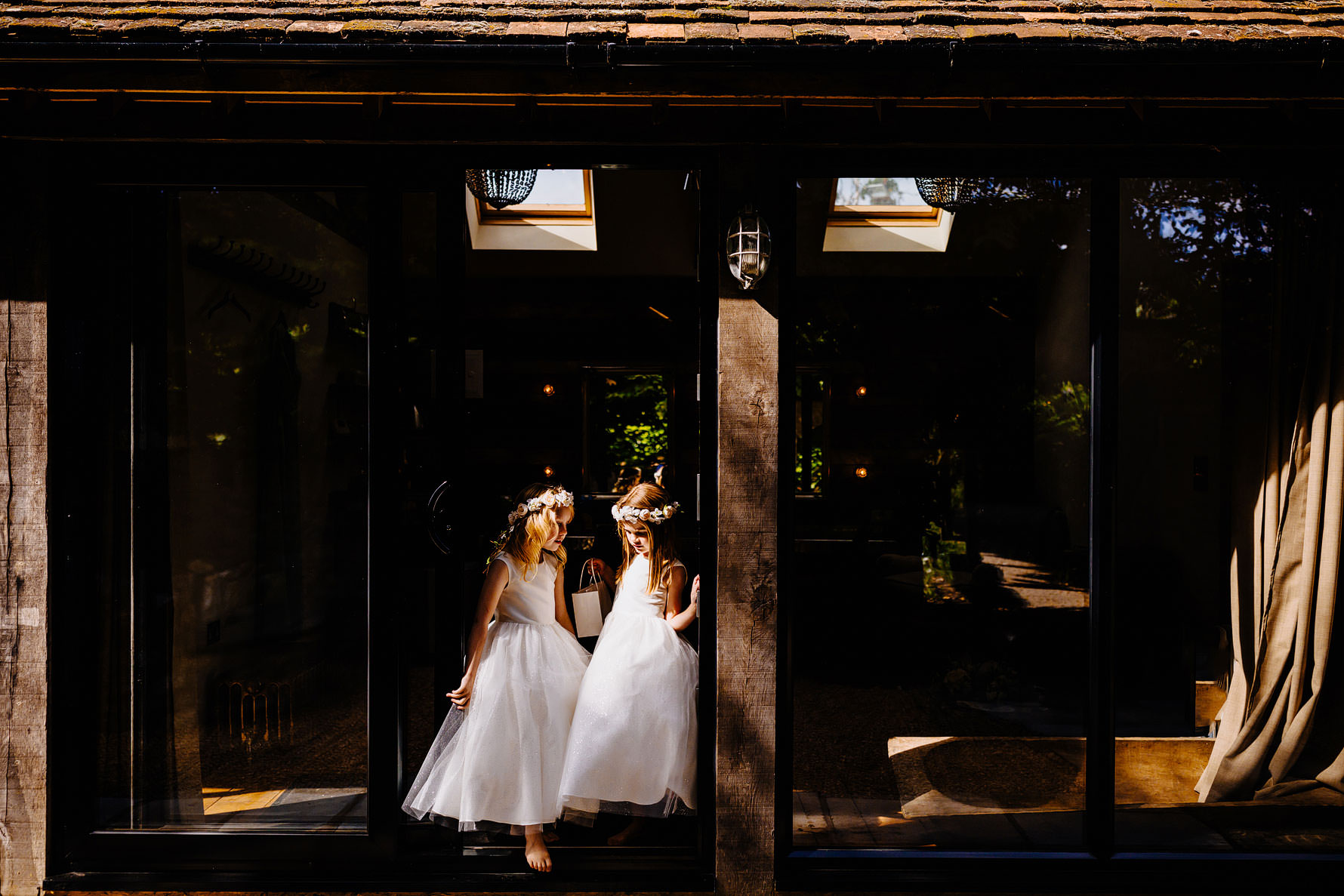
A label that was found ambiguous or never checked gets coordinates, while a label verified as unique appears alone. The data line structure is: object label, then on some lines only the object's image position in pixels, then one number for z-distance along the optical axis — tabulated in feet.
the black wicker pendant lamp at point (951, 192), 14.37
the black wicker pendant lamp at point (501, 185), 13.98
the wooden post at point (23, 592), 9.44
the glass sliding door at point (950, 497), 14.46
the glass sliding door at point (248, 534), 10.16
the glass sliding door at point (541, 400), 10.26
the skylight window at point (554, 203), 17.78
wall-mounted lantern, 9.14
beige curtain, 10.54
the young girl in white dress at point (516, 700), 9.76
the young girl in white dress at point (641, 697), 9.87
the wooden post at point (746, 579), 9.34
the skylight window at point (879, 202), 15.93
